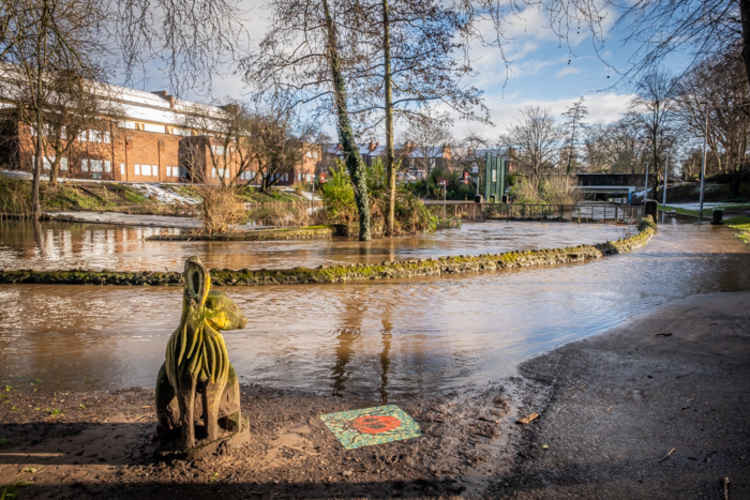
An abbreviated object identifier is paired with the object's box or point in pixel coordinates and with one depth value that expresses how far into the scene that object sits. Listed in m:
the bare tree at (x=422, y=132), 18.12
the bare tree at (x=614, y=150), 69.44
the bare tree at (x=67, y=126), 5.86
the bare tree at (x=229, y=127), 48.38
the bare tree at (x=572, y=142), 62.44
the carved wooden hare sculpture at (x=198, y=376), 3.08
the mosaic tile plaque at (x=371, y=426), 3.69
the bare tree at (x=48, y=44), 4.62
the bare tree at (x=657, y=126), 55.03
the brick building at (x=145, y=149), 41.88
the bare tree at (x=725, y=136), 47.16
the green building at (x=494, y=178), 46.84
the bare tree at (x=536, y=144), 61.66
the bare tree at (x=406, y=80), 15.44
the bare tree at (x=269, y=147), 48.49
